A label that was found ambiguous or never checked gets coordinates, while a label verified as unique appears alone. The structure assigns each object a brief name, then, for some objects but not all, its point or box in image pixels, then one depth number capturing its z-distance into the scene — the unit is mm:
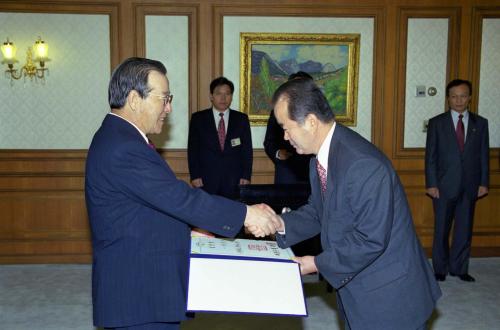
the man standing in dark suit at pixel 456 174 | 5883
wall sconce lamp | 6285
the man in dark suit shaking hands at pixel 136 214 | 2297
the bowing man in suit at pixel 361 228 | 2201
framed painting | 6535
